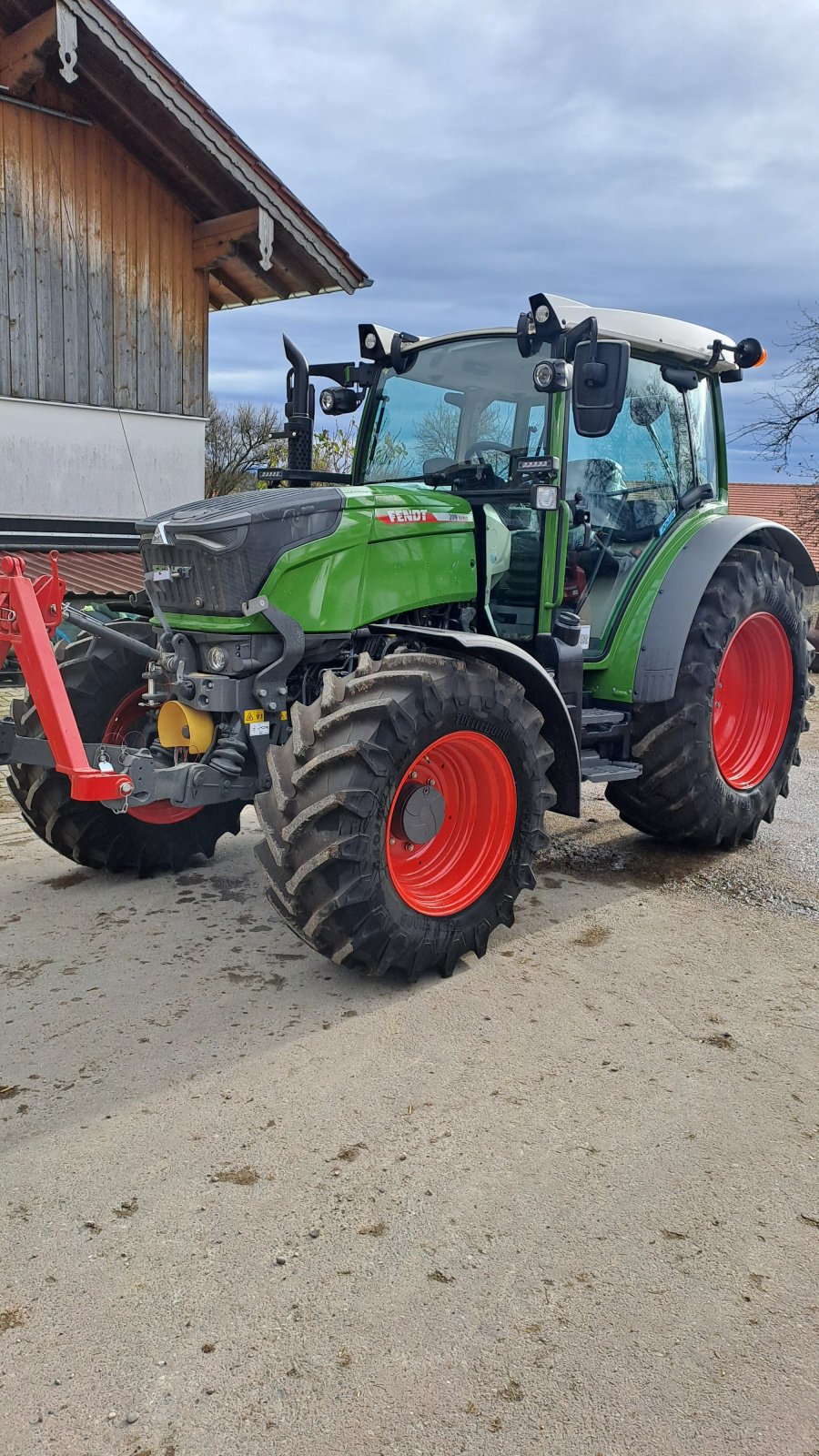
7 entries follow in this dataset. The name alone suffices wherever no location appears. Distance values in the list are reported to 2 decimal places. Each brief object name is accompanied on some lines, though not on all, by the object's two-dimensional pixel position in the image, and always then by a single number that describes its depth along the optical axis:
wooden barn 8.42
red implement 3.57
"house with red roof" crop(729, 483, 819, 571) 22.39
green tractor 3.63
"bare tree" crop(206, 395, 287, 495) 23.20
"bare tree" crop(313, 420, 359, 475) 24.56
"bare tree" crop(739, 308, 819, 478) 22.12
